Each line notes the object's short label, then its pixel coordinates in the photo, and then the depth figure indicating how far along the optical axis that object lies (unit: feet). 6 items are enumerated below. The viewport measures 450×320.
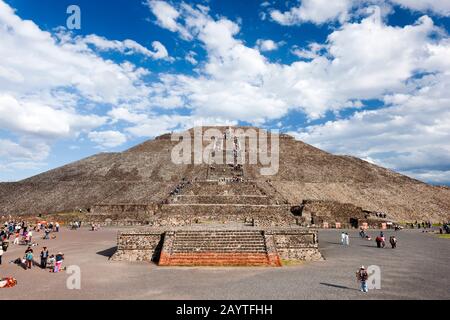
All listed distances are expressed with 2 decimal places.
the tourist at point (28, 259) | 50.91
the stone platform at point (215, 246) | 53.01
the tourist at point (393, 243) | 68.74
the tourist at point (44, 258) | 51.52
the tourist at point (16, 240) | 76.02
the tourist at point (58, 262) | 48.29
